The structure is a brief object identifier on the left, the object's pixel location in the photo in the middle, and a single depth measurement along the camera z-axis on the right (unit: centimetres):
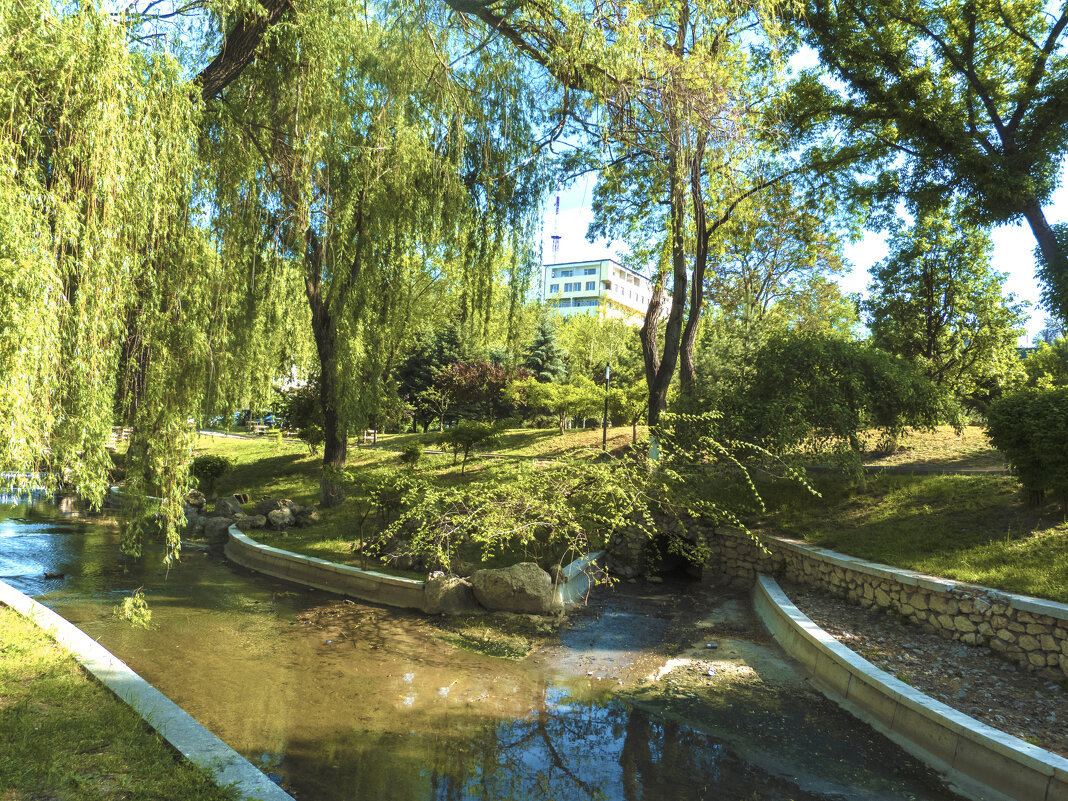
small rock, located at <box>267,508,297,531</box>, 1518
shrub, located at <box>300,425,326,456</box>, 1983
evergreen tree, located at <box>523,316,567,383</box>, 3266
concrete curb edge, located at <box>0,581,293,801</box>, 396
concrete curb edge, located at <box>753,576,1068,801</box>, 478
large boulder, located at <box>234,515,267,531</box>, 1526
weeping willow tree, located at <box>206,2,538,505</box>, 628
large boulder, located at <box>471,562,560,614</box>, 982
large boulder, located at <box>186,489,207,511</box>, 1870
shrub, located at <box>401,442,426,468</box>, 1789
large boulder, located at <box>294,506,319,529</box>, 1554
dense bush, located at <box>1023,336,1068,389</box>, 1678
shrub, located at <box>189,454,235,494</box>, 1925
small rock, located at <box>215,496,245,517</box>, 1689
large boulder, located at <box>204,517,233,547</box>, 1509
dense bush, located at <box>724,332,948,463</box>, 1123
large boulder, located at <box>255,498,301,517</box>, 1594
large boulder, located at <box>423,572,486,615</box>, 977
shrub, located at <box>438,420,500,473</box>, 1794
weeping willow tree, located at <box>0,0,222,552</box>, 387
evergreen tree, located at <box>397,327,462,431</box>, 3244
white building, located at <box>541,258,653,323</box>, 7612
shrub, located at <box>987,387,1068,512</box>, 848
